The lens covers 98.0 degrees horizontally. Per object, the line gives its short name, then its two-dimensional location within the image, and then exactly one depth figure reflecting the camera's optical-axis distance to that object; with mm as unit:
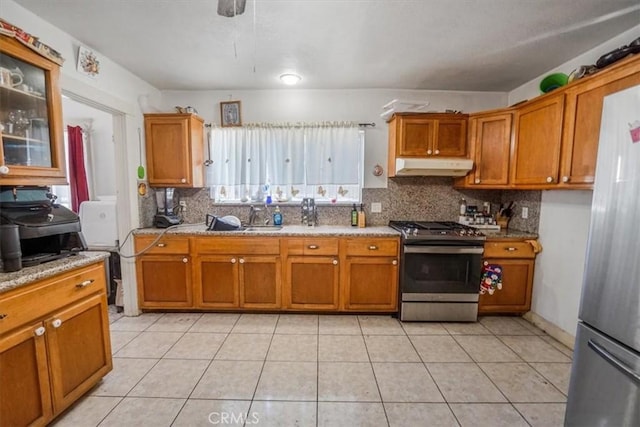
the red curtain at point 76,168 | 3830
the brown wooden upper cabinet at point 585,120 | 1732
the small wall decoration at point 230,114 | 3256
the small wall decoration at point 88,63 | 2221
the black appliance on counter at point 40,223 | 1536
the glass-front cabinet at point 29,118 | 1518
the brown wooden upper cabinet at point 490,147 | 2748
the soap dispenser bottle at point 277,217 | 3260
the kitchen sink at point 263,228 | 3078
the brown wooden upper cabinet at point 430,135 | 2959
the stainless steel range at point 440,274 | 2689
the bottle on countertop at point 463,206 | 3260
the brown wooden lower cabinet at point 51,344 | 1317
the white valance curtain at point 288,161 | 3242
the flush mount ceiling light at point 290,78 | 2838
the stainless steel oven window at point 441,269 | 2699
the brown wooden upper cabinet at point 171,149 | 2996
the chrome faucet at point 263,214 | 3348
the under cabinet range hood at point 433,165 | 2850
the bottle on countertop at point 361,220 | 3219
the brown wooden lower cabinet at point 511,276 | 2768
